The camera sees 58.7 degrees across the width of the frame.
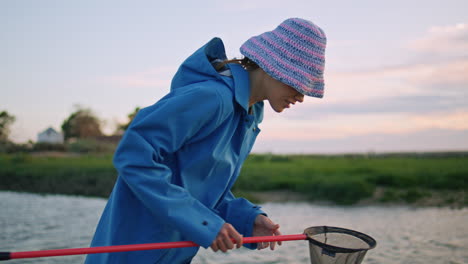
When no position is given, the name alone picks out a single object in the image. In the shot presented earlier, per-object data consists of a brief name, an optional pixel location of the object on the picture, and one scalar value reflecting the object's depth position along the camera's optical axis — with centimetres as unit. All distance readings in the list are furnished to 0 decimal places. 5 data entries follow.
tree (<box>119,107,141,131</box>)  4178
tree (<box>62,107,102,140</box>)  4197
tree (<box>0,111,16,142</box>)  4528
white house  4841
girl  126
